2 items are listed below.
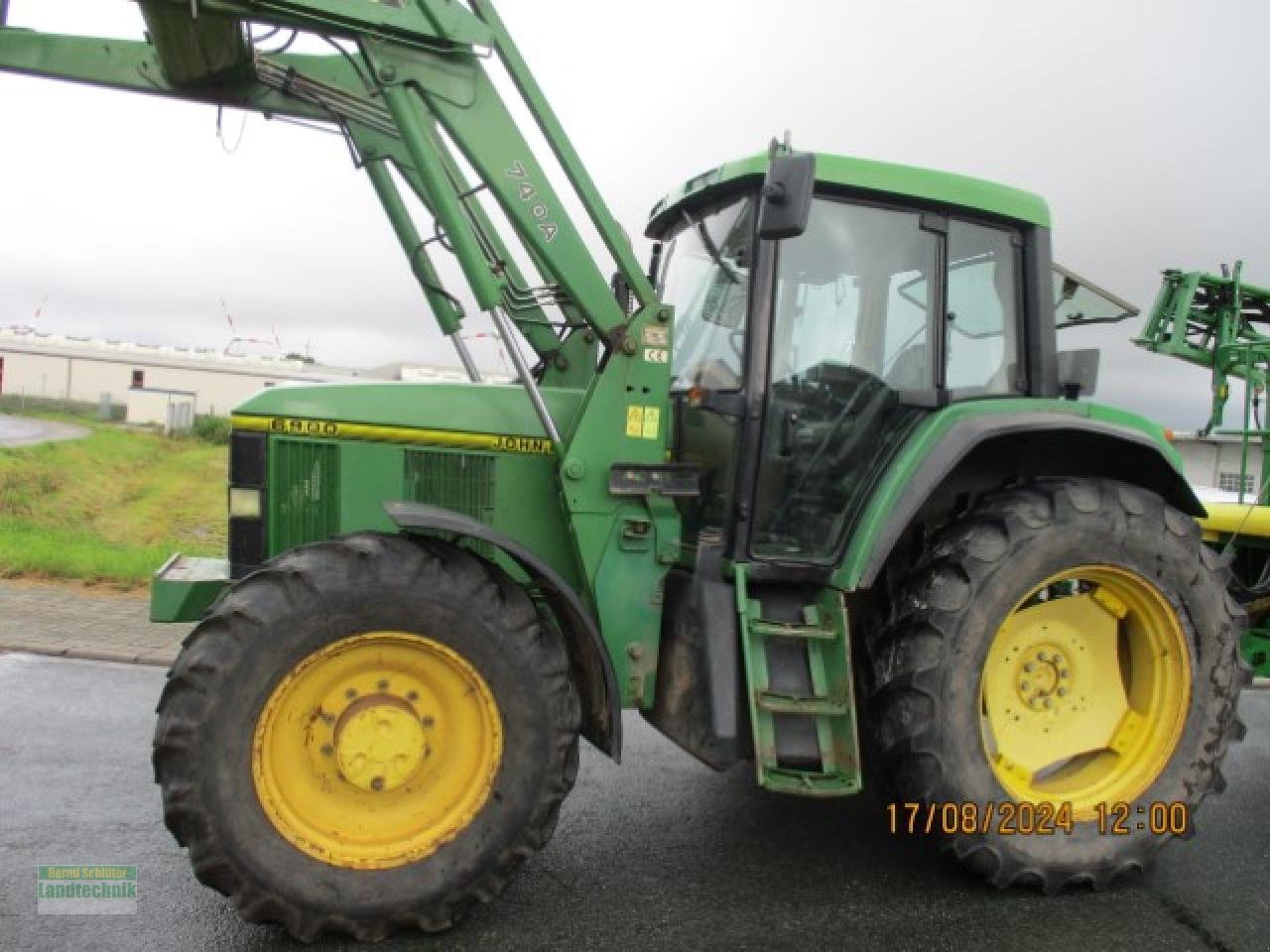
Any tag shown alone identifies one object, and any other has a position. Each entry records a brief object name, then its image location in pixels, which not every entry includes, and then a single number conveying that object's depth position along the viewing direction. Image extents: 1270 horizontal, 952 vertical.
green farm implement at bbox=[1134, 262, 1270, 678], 9.53
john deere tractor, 3.06
